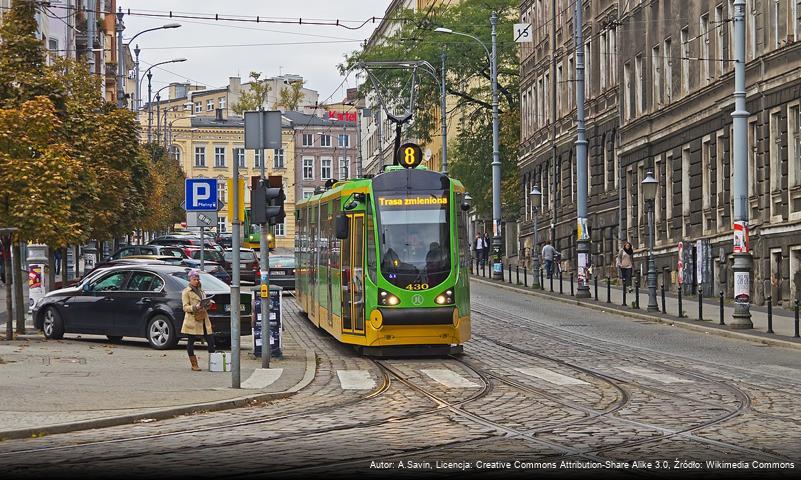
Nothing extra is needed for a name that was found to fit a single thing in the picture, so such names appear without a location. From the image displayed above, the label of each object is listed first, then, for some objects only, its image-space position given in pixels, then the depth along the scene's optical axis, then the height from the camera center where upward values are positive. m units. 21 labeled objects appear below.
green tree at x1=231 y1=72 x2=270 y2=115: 138.88 +14.89
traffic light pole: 21.02 -0.59
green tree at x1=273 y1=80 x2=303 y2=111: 151.36 +15.84
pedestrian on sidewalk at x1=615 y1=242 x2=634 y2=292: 49.44 -0.69
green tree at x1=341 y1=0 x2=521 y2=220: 77.00 +9.04
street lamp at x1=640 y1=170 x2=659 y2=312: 38.44 +0.71
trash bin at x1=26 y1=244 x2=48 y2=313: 29.09 -0.48
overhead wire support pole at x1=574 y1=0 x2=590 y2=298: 45.41 +1.98
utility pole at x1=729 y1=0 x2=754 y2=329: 31.59 +1.19
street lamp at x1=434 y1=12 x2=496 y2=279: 57.56 +2.53
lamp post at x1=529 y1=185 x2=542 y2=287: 52.52 +1.51
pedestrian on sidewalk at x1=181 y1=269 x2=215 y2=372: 21.78 -1.04
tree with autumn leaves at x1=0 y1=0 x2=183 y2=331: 26.50 +1.99
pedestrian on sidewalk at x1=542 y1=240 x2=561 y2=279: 57.57 -0.57
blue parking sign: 26.72 +0.97
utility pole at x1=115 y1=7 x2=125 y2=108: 51.39 +6.92
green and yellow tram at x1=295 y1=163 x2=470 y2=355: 23.73 -0.32
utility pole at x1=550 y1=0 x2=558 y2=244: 64.97 +6.72
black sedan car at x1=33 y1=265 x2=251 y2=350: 26.28 -1.14
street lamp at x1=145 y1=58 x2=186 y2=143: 83.56 +8.34
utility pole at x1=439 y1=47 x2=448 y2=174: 71.16 +5.69
